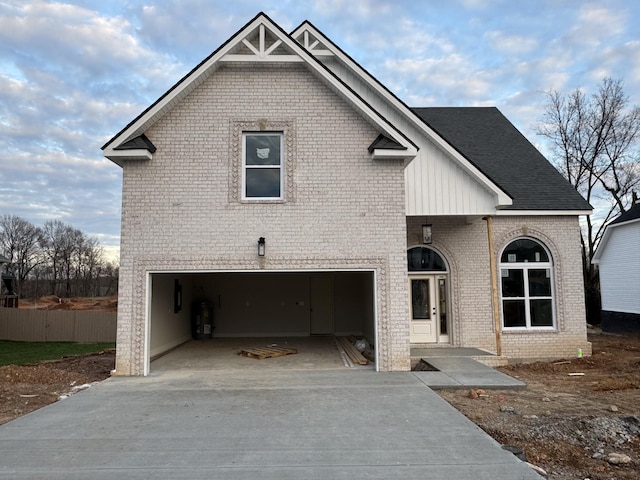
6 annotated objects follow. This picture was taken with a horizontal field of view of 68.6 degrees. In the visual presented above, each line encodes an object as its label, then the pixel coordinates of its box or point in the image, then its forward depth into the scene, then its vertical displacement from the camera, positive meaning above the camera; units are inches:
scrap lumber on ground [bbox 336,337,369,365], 453.9 -80.2
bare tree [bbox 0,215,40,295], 2329.0 +185.7
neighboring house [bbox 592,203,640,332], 812.0 +6.6
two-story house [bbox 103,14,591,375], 399.2 +86.3
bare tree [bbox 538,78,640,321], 1247.5 +342.0
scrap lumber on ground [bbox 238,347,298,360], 490.3 -78.7
